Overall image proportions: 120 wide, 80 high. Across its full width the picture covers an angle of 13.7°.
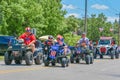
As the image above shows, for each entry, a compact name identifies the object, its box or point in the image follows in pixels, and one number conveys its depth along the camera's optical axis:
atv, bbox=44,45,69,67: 23.67
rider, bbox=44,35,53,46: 24.66
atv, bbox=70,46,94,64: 27.86
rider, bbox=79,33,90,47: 27.72
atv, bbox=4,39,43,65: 23.66
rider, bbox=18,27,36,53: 24.05
